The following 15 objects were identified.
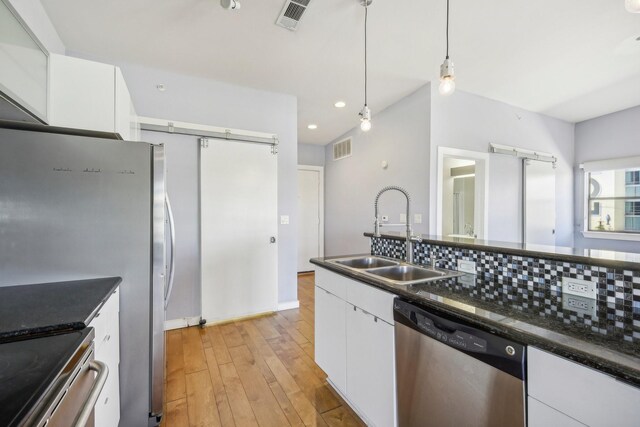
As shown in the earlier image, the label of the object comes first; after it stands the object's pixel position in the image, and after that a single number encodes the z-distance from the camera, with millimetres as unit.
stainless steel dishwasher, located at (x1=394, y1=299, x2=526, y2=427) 896
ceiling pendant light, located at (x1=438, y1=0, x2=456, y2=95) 1527
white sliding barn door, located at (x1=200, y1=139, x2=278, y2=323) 3047
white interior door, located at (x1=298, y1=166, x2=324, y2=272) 5508
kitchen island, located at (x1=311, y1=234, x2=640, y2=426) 715
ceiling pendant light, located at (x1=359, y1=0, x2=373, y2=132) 1979
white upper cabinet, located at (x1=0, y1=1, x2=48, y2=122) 1246
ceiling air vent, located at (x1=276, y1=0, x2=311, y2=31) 1965
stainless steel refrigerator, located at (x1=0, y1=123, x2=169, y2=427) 1300
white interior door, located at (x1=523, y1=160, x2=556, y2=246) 4012
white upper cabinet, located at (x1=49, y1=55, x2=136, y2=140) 1690
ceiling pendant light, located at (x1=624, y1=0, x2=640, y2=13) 1211
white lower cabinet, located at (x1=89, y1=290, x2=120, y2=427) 1154
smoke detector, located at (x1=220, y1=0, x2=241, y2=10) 1827
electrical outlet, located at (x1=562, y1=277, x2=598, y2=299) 1122
